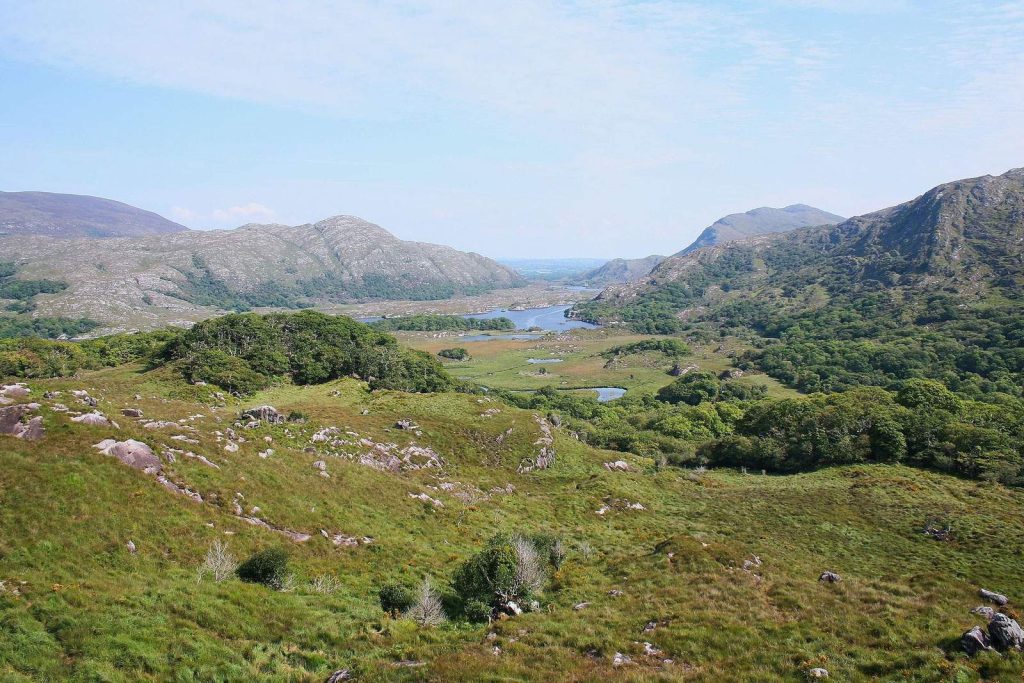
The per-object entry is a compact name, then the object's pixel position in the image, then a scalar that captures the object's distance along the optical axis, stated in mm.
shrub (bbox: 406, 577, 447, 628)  24203
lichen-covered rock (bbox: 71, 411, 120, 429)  31370
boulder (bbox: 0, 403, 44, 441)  28125
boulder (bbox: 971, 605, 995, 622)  23594
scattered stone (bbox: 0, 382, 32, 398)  35438
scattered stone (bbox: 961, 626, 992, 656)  19469
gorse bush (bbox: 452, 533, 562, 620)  26156
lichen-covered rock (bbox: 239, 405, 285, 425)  53022
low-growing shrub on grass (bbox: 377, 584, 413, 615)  25453
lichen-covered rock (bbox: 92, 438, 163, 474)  28859
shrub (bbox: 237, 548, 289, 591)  24283
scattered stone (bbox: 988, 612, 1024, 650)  19062
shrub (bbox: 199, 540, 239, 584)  23197
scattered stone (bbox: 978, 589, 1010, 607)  27023
